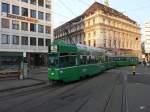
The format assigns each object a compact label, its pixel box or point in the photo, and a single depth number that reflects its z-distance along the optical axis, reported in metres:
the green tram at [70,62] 8.04
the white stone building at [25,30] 21.23
